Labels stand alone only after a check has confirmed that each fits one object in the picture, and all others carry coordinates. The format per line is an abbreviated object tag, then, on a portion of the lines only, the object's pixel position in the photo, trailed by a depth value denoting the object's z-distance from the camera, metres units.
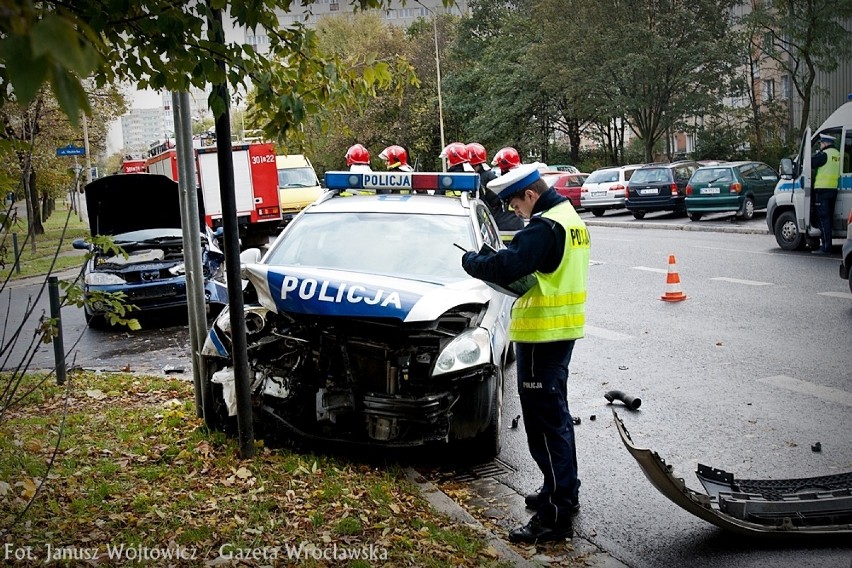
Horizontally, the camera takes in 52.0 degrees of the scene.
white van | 14.52
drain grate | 5.61
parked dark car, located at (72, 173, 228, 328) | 12.17
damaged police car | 5.39
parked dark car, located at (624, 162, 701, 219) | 27.73
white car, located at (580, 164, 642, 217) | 31.00
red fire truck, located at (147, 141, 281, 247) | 22.59
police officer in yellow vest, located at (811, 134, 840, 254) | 14.59
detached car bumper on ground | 4.17
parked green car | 24.53
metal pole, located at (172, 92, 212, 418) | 5.96
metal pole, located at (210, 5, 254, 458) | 5.25
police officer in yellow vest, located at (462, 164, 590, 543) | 4.41
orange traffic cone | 11.76
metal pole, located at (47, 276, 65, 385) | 7.45
